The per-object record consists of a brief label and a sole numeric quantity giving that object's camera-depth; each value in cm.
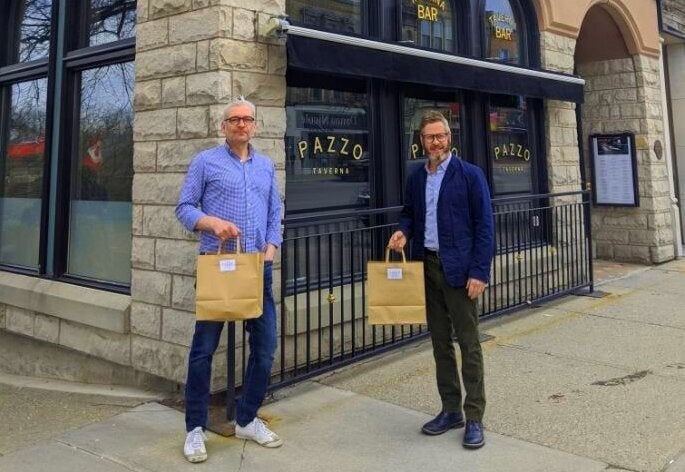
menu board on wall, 977
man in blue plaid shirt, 348
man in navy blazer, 356
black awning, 477
